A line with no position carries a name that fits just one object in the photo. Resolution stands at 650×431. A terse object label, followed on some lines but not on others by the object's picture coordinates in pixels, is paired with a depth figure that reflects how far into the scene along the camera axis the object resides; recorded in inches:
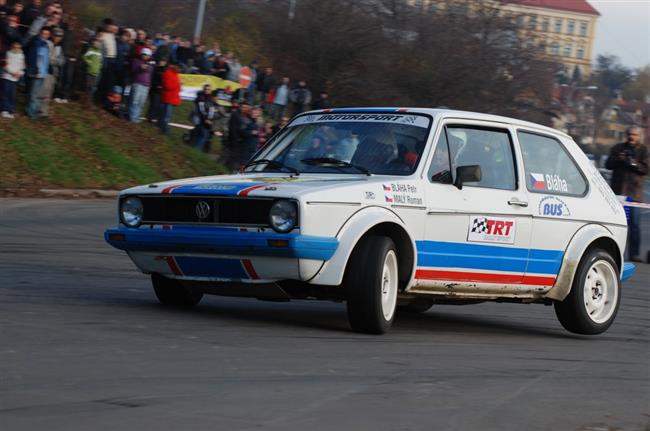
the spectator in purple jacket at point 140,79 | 957.8
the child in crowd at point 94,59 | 940.6
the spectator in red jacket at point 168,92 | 1007.6
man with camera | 718.5
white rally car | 308.5
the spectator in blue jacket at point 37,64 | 839.7
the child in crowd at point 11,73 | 830.5
